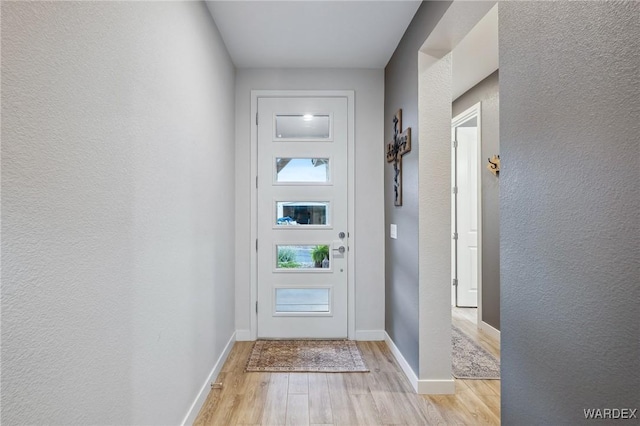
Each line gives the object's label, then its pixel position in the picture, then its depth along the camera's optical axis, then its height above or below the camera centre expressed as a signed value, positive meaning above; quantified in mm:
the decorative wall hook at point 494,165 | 3143 +505
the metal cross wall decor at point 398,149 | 2491 +543
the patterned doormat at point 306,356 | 2559 -1181
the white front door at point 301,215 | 3174 +15
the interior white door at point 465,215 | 4176 +19
